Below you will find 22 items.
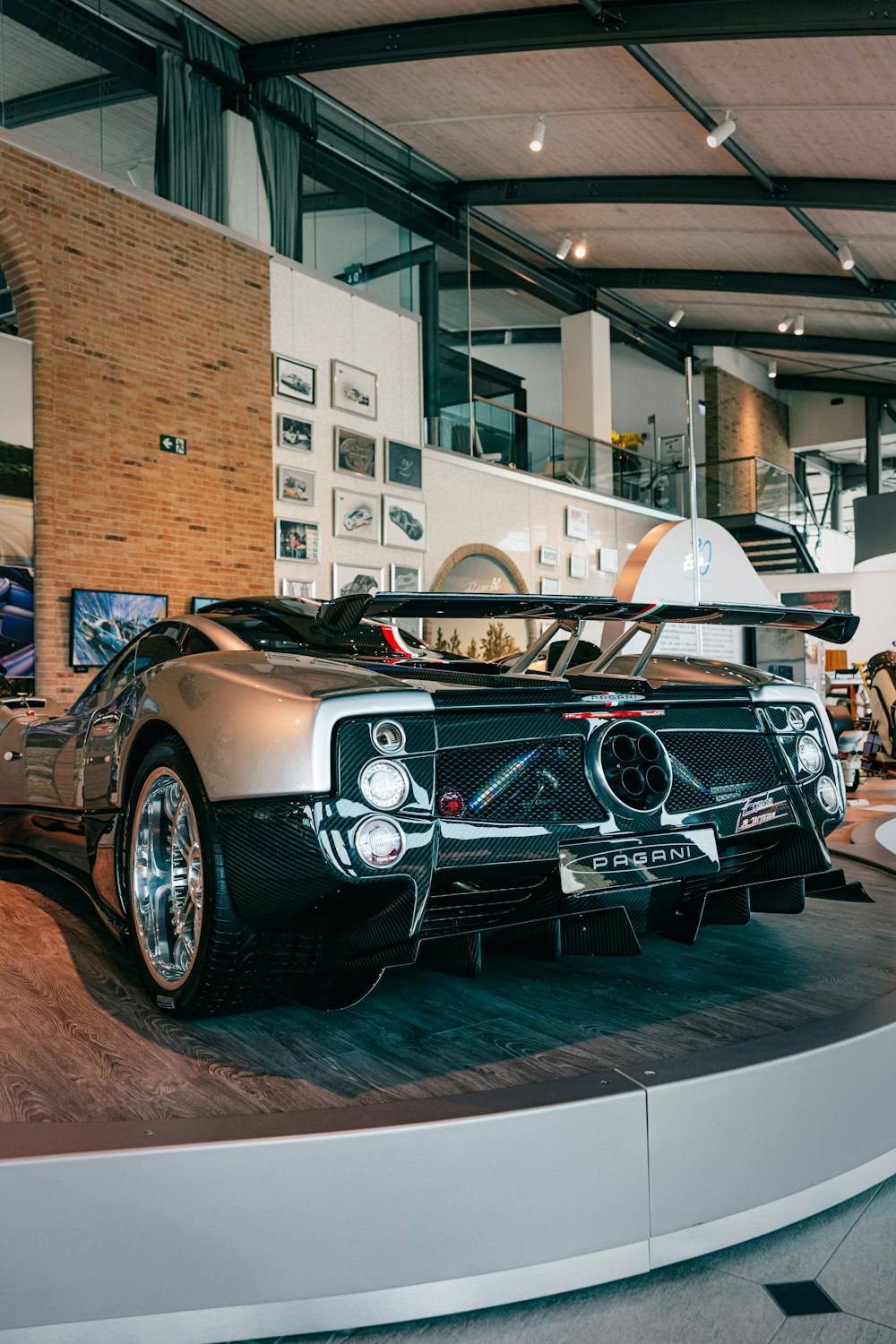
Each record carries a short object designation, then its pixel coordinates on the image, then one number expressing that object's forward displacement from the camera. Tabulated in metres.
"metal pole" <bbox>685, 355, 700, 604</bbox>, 5.93
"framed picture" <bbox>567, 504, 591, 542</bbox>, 13.62
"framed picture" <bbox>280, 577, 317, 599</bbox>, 9.23
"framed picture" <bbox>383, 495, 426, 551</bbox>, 10.39
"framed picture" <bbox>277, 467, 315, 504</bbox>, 9.16
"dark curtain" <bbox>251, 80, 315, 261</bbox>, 9.37
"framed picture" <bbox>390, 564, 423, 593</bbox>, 10.51
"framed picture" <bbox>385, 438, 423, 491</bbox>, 10.50
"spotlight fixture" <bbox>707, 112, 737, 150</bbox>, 8.90
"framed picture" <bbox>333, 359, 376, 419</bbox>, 9.92
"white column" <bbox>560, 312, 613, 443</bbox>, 14.98
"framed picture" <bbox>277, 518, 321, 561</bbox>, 9.13
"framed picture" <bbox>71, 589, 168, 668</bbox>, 7.33
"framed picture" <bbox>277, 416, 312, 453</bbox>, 9.20
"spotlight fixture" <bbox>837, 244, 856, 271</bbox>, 11.48
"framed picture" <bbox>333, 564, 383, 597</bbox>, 9.75
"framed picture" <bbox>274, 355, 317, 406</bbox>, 9.23
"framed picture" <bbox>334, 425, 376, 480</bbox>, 9.86
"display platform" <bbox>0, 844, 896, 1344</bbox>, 1.33
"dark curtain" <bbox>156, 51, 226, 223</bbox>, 8.48
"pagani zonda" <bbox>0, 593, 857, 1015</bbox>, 1.71
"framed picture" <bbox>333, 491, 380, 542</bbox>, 9.77
